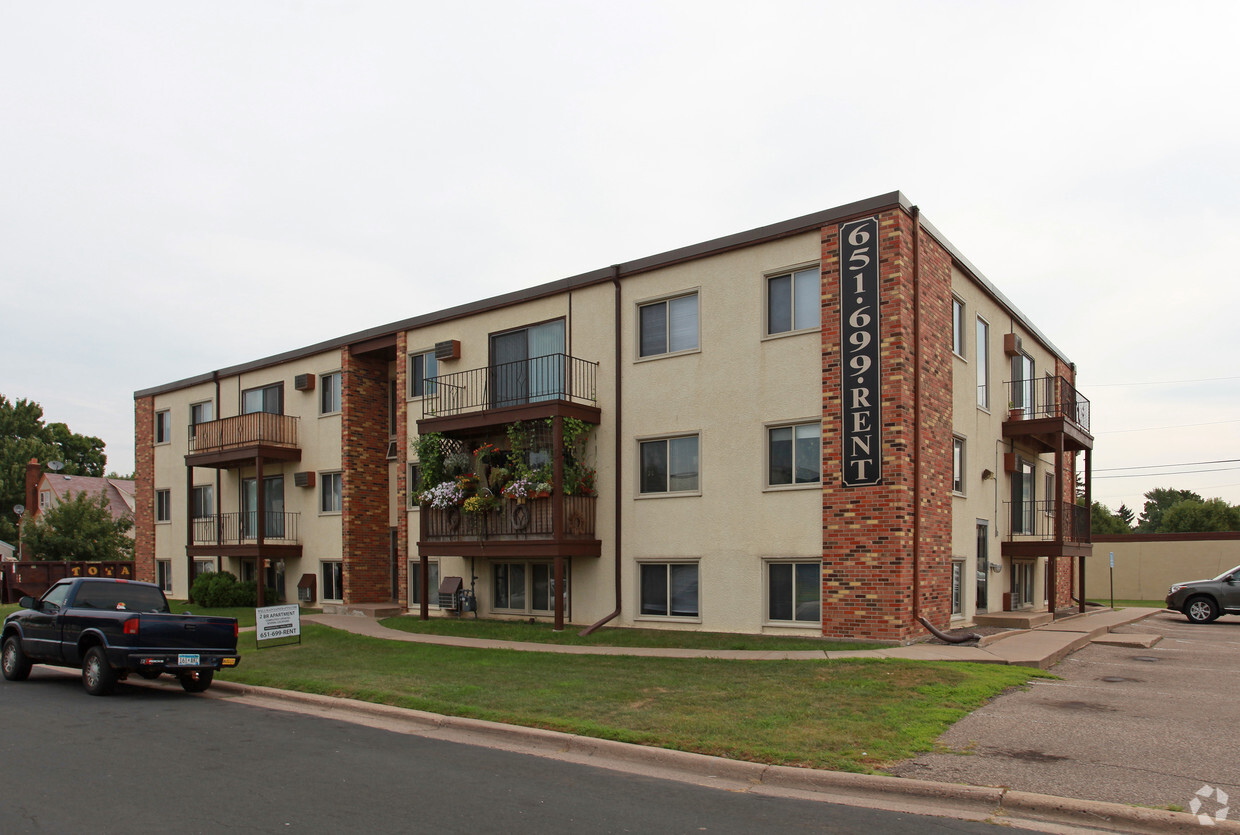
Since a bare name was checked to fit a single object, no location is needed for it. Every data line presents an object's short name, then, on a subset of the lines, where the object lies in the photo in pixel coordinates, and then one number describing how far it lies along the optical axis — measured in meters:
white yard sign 17.77
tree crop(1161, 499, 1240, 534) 62.81
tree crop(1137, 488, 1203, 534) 97.12
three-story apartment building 16.33
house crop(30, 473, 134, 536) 62.56
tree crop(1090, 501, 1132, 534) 72.50
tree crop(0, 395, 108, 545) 69.12
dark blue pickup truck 12.64
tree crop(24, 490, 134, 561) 43.44
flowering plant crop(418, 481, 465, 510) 21.20
